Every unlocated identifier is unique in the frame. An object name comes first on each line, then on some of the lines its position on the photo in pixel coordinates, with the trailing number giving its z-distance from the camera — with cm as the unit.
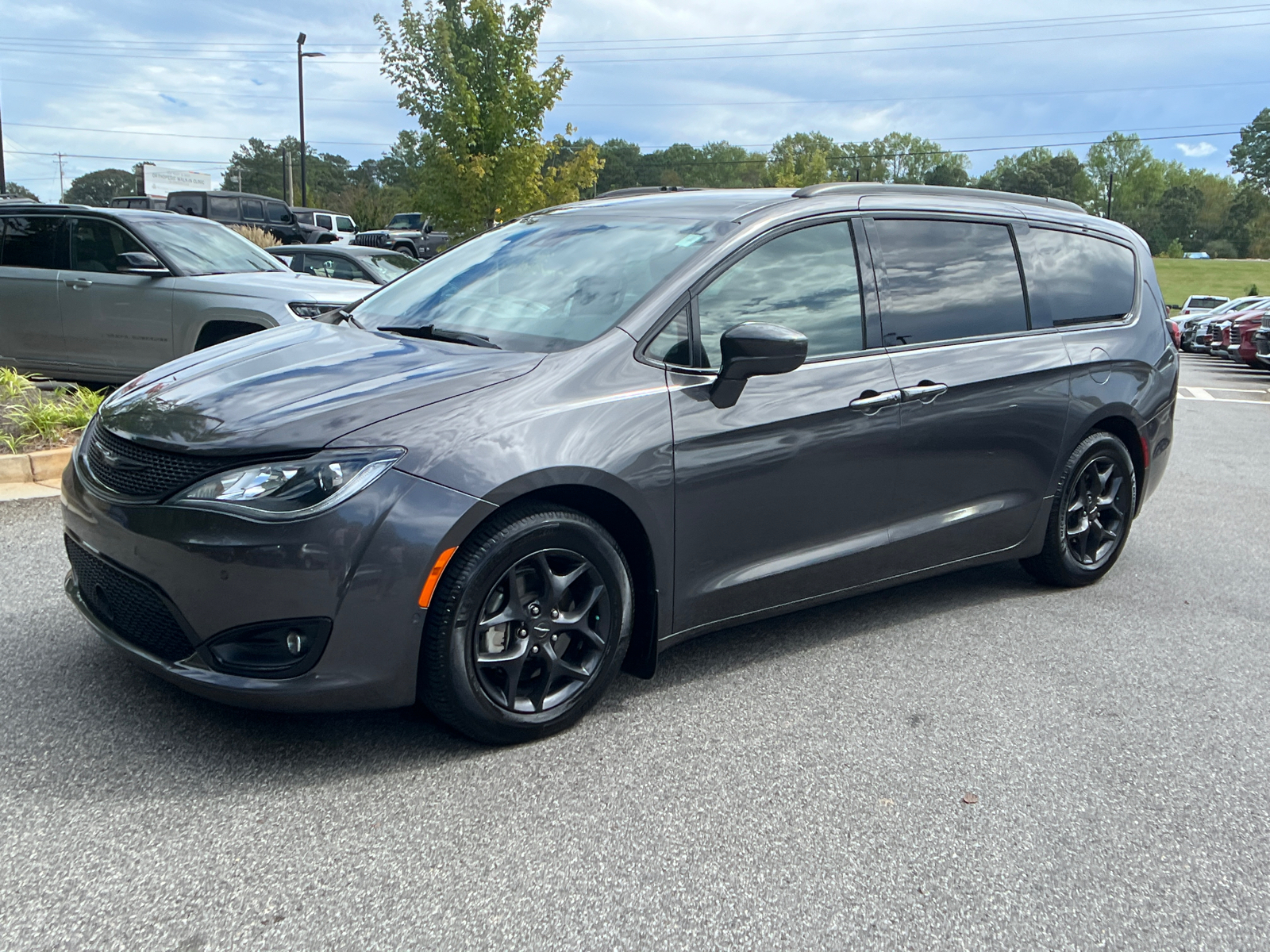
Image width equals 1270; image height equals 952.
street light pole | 4362
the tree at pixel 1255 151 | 14650
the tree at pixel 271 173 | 11900
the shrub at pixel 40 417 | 681
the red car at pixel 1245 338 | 2034
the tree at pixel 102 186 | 12012
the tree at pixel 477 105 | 2169
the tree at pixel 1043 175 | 11956
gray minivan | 302
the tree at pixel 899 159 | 11588
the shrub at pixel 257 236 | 2287
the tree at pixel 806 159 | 6413
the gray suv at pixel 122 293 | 854
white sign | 4666
